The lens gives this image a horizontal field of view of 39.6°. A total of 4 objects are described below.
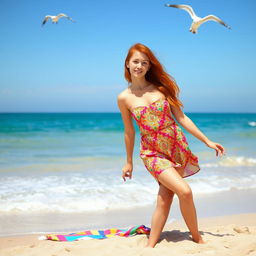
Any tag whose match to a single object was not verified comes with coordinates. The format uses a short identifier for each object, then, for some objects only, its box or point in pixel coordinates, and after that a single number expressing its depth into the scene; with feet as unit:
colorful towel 11.89
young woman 10.29
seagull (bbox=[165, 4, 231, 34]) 29.78
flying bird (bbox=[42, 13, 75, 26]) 36.13
